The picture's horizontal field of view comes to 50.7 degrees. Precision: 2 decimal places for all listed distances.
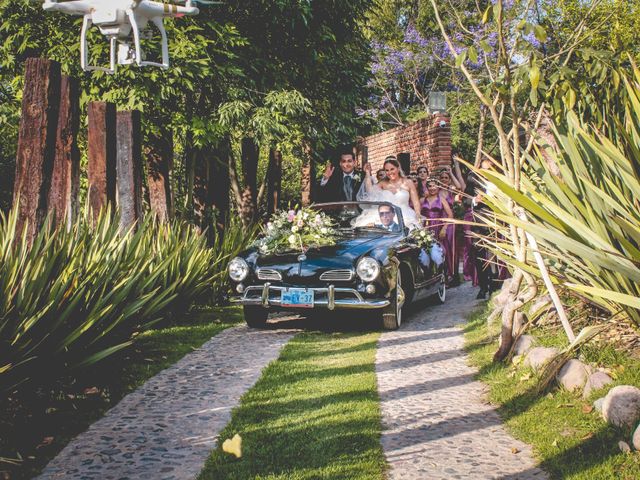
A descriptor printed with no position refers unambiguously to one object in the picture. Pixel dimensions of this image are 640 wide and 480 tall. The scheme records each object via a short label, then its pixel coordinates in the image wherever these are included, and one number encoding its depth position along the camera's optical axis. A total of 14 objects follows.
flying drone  5.41
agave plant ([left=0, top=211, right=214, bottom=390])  4.30
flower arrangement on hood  8.20
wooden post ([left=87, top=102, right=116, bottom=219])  7.59
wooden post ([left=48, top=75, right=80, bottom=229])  6.65
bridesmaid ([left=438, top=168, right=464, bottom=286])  11.50
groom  11.56
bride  10.58
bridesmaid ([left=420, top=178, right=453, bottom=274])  11.20
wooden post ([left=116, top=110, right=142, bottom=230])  8.44
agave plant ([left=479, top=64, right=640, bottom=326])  3.53
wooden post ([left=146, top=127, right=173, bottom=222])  11.19
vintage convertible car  7.63
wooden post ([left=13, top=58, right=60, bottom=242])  5.62
